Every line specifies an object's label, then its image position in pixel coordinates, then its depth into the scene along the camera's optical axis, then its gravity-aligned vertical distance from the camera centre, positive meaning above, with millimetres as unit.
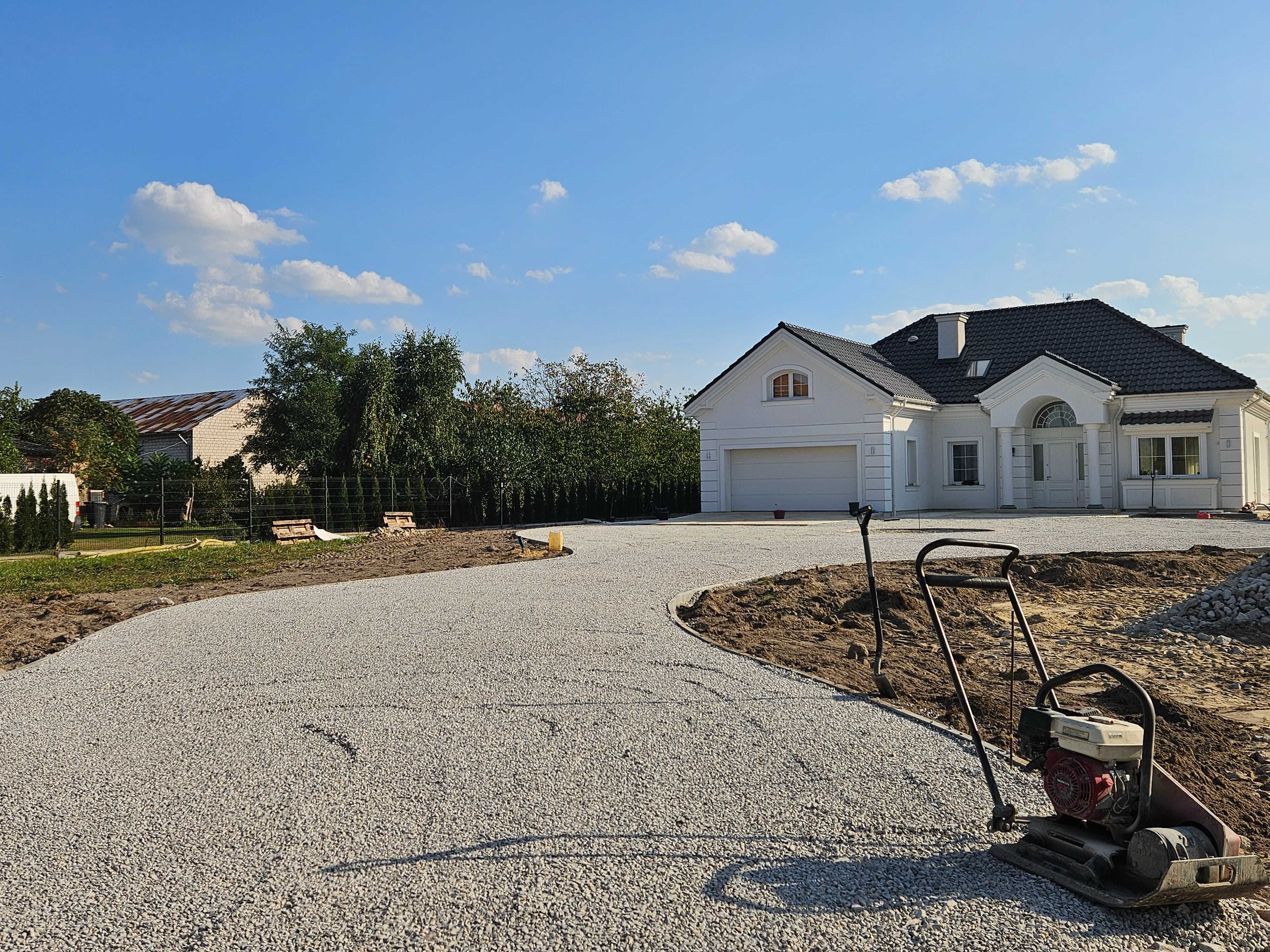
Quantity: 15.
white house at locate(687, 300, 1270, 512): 25469 +1514
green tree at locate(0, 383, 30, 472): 26141 +2373
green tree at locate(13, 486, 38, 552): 21438 -688
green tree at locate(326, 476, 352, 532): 26859 -600
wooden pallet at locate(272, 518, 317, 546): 23203 -996
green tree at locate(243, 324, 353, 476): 32062 +2973
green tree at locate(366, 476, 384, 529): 27656 -610
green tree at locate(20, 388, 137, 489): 31266 +2025
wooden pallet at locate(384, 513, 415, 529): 26422 -912
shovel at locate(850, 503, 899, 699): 6297 -871
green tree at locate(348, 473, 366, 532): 27172 -580
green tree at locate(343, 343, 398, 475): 30250 +2412
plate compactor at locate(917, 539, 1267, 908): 3223 -1229
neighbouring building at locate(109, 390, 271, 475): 39875 +2605
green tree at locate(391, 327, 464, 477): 30703 +2937
